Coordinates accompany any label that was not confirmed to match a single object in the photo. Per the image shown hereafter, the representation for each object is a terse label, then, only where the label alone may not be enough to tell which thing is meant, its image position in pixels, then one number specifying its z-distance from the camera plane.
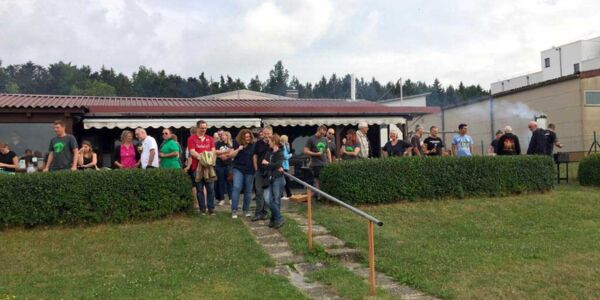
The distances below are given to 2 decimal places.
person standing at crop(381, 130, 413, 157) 11.17
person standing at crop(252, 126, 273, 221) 8.06
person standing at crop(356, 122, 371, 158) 10.59
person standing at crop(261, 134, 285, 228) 7.86
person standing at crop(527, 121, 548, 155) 11.99
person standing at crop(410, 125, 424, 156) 11.78
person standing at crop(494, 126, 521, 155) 11.65
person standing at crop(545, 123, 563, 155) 12.42
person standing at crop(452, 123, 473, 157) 11.70
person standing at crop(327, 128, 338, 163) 10.54
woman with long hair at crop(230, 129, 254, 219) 8.51
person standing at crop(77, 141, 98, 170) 9.45
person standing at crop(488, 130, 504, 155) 12.32
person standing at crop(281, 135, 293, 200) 9.40
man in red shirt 8.70
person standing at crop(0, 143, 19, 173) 9.83
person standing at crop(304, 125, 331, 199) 9.98
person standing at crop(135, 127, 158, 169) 9.02
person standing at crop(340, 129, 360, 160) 10.35
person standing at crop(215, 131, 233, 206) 9.74
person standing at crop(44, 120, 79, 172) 8.59
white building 48.76
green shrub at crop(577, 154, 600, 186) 12.34
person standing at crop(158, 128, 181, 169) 9.05
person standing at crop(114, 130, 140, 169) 9.33
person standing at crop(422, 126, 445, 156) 11.73
